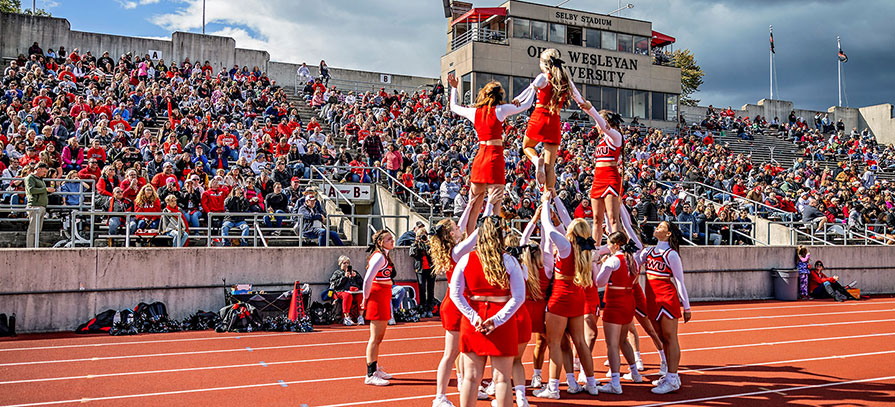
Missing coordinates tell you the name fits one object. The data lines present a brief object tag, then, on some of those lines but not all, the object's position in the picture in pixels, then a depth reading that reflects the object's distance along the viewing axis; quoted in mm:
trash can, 19062
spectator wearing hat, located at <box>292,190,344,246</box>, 15352
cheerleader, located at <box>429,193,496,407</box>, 6262
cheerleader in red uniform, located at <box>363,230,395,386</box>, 8242
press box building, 36438
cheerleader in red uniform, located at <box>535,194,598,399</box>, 7305
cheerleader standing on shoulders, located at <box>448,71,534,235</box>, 8062
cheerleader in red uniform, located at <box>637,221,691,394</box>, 7863
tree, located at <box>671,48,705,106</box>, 65625
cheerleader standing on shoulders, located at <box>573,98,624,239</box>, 9000
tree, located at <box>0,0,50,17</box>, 48419
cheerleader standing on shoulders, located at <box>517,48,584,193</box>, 8336
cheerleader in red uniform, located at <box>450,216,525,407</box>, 5488
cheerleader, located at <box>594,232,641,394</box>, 7770
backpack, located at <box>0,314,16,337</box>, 11688
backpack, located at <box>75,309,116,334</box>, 12234
